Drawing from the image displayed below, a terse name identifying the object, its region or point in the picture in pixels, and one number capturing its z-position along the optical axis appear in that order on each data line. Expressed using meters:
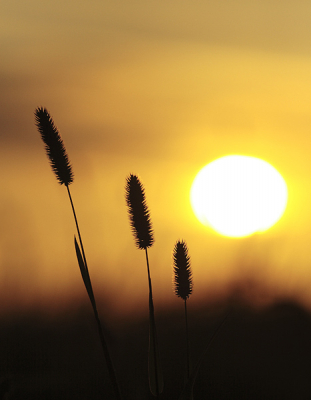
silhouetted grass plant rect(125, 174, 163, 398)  4.04
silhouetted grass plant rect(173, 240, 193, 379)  4.23
